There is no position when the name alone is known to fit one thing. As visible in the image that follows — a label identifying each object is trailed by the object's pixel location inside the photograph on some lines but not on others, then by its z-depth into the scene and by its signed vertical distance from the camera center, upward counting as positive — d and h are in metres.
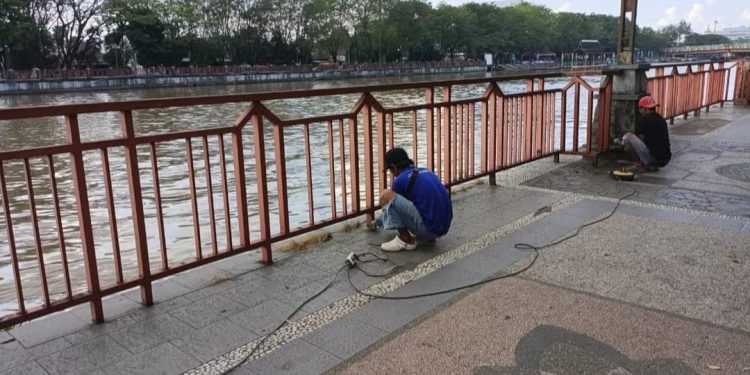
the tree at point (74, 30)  58.14 +4.61
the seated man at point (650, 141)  7.52 -1.04
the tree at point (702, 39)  166.55 +4.86
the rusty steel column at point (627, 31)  8.76 +0.41
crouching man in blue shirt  4.58 -1.05
